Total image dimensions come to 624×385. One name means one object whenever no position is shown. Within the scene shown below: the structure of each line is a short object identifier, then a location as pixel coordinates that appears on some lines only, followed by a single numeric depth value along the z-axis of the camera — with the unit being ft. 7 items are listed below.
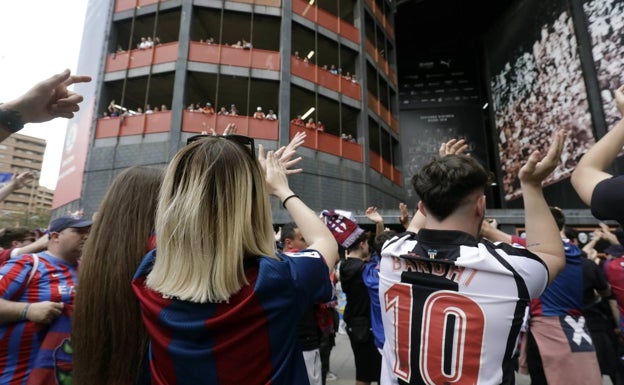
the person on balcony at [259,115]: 52.37
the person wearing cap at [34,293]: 7.48
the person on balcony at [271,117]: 52.67
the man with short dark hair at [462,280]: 5.00
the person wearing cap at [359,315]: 14.92
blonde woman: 3.88
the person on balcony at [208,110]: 50.90
